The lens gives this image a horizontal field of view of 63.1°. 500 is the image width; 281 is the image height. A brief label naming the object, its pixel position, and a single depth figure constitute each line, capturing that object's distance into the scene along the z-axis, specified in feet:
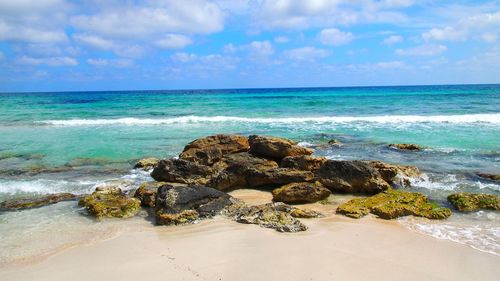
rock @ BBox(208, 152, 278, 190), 33.27
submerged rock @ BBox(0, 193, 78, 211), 29.04
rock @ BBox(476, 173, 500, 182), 35.17
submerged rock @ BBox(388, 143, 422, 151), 51.08
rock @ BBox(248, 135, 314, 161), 37.50
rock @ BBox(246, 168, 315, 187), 32.94
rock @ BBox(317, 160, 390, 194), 31.50
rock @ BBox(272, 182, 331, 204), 29.71
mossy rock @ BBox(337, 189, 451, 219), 26.11
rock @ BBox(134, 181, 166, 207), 28.86
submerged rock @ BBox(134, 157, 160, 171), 41.41
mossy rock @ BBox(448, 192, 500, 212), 27.45
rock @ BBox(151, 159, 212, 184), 33.73
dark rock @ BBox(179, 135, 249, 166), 38.14
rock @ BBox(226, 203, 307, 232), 23.56
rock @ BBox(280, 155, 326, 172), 34.96
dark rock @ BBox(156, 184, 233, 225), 25.38
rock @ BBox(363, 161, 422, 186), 34.27
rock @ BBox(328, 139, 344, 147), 54.47
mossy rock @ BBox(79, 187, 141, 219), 26.89
